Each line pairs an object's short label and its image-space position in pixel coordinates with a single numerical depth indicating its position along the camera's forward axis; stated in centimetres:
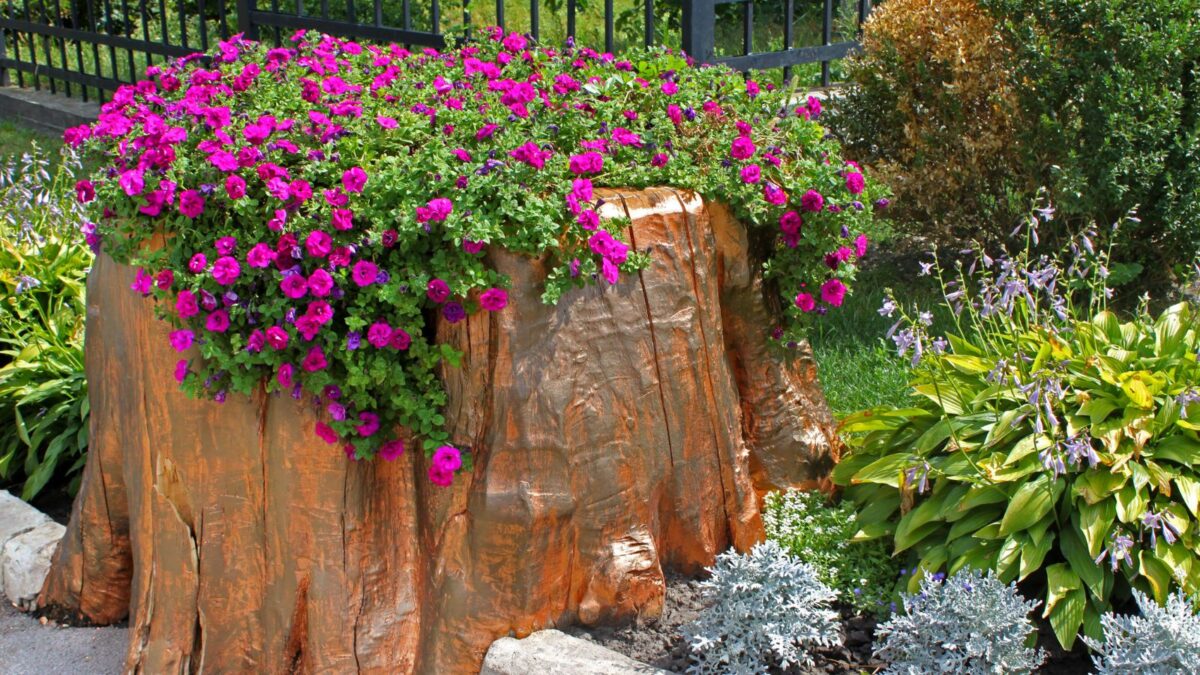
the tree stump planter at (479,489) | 306
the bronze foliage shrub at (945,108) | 577
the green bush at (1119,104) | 524
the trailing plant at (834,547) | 338
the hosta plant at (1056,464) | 309
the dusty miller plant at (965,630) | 284
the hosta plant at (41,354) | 459
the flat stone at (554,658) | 301
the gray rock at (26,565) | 409
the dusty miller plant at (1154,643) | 271
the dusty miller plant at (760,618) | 300
